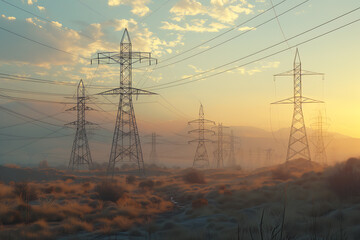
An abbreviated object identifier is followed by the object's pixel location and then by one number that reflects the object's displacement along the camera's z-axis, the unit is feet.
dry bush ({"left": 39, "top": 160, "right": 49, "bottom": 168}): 441.68
